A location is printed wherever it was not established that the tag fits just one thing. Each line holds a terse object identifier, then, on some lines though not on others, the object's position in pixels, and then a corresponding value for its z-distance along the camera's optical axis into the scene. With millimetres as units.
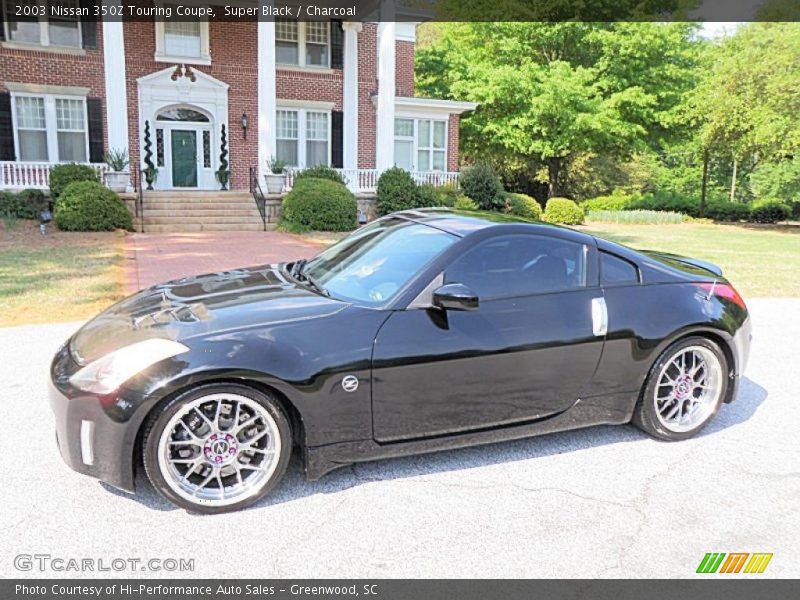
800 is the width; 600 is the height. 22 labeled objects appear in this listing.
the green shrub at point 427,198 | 20642
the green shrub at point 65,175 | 17641
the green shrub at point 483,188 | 22469
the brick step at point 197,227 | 17812
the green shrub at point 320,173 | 20375
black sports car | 3281
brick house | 19562
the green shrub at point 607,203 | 34125
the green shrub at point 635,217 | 29625
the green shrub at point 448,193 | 21141
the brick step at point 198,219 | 18219
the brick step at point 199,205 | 18859
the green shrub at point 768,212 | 33844
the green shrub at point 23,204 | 17578
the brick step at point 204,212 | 18588
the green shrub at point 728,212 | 34375
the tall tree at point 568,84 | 27875
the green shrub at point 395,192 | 20297
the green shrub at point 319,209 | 17750
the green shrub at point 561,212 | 25781
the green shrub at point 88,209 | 16250
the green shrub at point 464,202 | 21031
